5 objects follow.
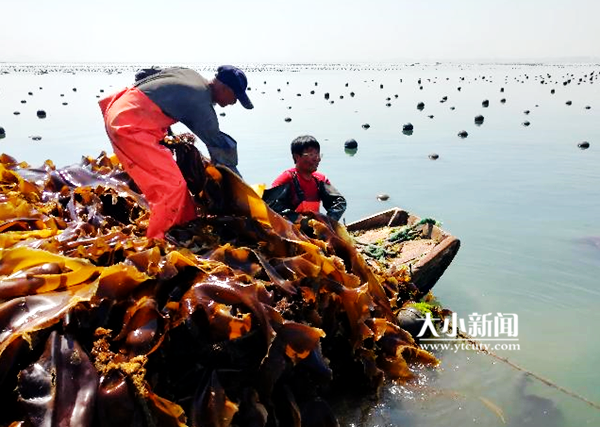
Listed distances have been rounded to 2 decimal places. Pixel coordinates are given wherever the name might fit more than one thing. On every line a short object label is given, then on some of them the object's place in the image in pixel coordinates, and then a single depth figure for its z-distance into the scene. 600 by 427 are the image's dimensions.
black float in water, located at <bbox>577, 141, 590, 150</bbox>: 17.06
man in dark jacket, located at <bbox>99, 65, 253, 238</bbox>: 4.50
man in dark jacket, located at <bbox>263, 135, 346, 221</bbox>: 5.73
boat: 6.36
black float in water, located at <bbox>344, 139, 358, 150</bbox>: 17.55
